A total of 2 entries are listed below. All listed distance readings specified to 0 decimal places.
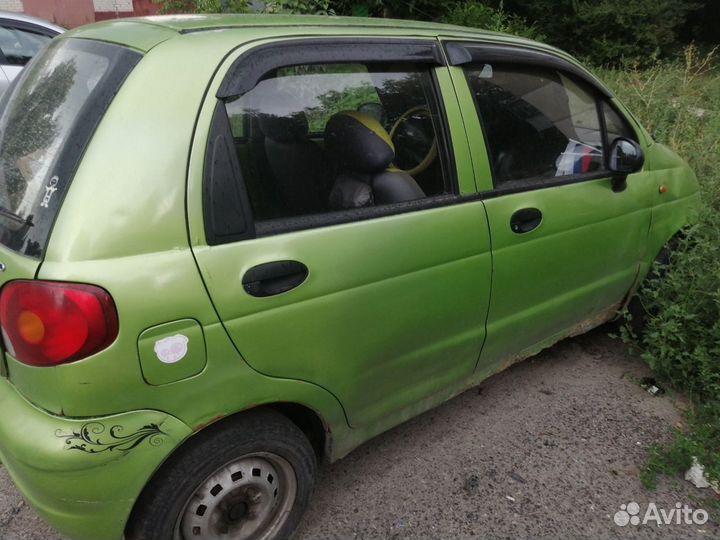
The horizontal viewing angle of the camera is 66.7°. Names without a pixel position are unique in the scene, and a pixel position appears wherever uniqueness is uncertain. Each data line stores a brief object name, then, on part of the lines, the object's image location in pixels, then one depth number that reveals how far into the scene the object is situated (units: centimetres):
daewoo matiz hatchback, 143
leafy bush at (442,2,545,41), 858
